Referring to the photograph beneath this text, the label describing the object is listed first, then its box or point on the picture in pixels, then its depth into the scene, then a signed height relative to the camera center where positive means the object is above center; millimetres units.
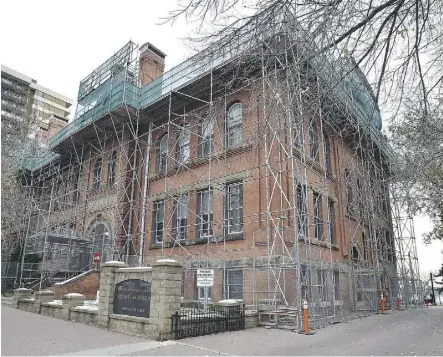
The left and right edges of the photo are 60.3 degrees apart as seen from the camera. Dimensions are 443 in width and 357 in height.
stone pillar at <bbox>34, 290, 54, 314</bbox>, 15789 -509
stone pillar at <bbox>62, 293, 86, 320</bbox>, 13766 -578
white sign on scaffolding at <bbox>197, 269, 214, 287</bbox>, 12047 +250
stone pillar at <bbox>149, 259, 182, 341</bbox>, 9898 -263
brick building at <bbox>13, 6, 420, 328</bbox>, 13860 +4002
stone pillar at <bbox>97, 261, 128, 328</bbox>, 11707 -190
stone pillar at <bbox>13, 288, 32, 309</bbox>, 17766 -394
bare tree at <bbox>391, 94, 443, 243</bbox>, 7297 +2941
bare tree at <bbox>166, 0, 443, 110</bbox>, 5652 +3920
